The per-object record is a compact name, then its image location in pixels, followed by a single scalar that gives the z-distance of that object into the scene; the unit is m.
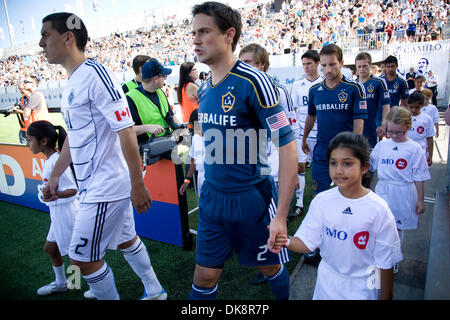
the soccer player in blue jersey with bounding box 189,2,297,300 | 1.83
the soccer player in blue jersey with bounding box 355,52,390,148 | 5.11
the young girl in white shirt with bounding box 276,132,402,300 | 1.77
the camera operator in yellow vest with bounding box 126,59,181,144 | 3.50
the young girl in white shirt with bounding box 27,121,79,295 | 2.98
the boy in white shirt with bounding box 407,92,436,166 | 4.55
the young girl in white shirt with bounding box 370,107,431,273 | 3.01
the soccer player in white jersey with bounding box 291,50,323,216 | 4.62
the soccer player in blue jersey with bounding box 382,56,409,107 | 6.32
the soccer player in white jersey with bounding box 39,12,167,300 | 2.11
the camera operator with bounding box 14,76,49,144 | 6.59
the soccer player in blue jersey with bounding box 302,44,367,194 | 3.37
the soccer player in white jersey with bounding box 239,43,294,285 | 3.37
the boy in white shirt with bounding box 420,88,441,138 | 5.44
